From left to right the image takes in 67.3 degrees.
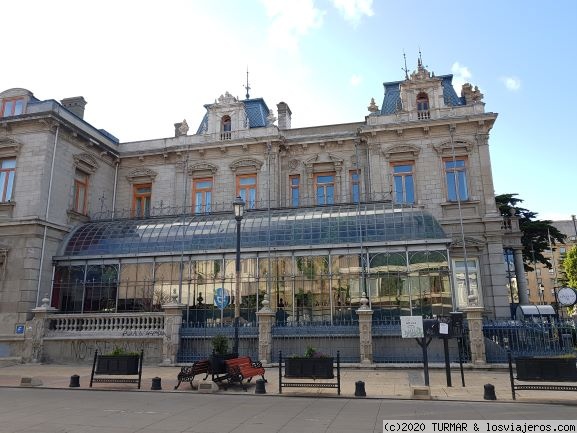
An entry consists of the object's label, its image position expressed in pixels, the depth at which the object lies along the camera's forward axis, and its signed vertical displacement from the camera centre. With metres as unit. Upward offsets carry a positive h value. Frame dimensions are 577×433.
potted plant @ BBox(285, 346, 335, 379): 11.04 -1.20
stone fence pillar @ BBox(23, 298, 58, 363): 17.94 -0.56
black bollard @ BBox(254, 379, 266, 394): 11.00 -1.73
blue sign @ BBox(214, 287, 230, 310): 19.23 +0.90
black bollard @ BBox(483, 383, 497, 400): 9.72 -1.67
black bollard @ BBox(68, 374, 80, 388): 12.04 -1.68
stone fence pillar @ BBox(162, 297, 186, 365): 16.34 -0.51
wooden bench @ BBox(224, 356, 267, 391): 11.62 -1.38
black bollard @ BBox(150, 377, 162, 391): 11.52 -1.68
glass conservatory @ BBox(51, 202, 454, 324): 18.19 +2.34
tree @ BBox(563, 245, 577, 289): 49.88 +5.61
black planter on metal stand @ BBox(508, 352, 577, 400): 9.63 -1.56
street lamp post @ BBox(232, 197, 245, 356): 13.07 +2.24
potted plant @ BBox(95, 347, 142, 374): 12.23 -1.22
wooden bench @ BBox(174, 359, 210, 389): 11.51 -1.38
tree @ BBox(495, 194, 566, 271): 36.06 +6.67
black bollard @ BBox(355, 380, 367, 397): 10.25 -1.65
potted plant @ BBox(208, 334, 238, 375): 12.03 -1.02
